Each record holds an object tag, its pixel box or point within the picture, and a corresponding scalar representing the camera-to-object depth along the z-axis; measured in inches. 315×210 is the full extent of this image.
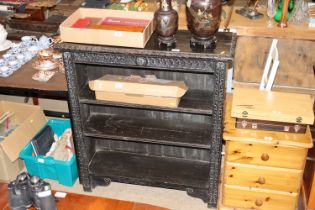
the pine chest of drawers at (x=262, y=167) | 96.2
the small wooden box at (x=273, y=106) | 93.6
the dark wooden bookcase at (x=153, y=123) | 91.2
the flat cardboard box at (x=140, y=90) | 95.4
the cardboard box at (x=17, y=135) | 113.0
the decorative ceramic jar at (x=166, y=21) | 89.2
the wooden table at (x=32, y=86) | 101.0
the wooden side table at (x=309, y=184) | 101.0
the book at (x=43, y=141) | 116.0
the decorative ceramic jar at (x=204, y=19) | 86.7
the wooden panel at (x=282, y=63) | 112.0
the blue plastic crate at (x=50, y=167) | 112.4
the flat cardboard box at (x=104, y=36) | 89.5
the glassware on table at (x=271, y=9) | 107.7
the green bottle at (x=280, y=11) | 109.6
